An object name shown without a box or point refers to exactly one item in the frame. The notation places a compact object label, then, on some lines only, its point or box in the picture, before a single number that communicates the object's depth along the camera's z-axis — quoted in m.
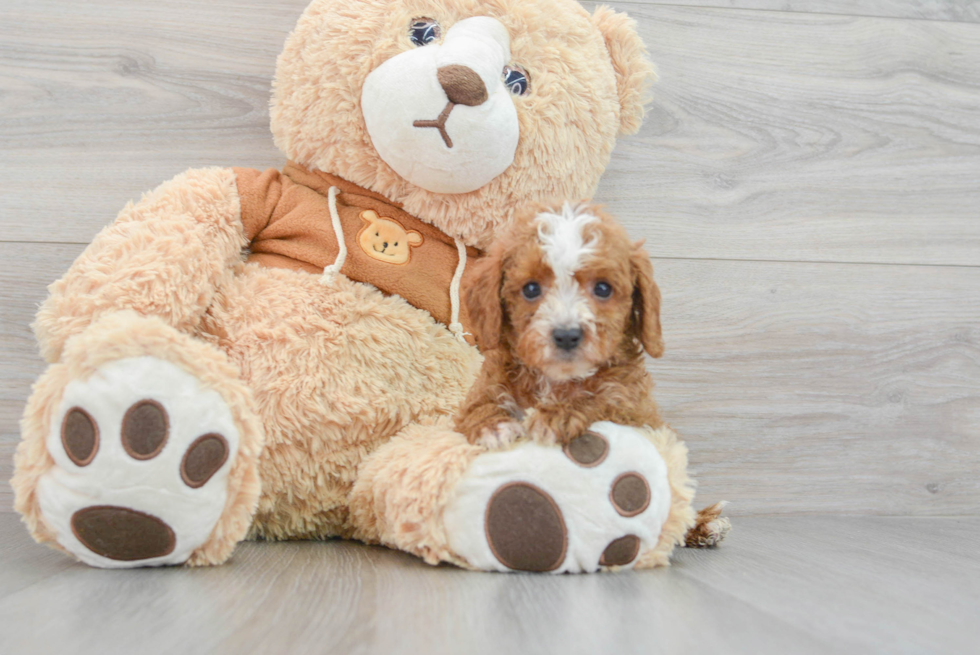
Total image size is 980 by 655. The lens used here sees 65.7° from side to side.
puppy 1.03
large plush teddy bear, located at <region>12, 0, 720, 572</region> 0.99
